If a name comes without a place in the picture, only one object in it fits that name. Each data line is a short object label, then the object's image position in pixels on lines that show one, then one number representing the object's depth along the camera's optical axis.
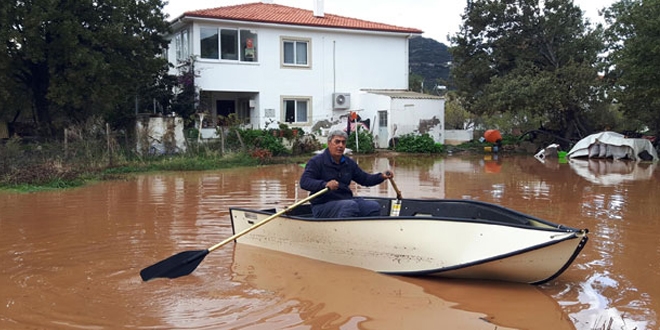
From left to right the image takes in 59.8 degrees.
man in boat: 6.32
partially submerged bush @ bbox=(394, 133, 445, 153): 24.94
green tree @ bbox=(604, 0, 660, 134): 17.33
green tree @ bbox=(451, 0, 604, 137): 22.83
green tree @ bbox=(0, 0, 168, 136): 17.81
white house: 23.92
